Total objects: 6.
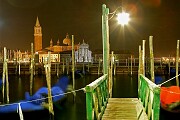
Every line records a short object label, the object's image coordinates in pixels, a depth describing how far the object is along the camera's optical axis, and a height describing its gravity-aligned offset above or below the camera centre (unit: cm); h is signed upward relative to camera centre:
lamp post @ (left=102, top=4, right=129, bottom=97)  848 +63
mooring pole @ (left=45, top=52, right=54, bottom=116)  1076 -116
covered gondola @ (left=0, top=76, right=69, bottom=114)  1138 -180
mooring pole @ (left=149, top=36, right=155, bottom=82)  1002 +42
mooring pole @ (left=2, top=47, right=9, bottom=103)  1570 -47
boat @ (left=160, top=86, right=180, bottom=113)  1045 -141
